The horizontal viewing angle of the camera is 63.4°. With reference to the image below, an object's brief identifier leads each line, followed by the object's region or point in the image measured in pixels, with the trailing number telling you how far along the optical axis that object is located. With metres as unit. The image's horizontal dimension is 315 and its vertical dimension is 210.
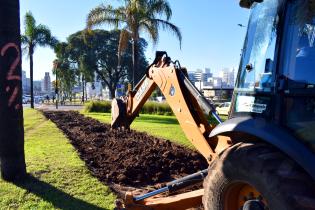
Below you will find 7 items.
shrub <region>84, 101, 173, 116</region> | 19.10
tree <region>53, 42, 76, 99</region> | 39.92
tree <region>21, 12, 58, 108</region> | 23.74
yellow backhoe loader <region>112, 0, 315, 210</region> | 2.08
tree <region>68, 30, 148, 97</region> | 39.96
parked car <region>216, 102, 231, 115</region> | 19.05
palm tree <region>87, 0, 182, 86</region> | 14.95
